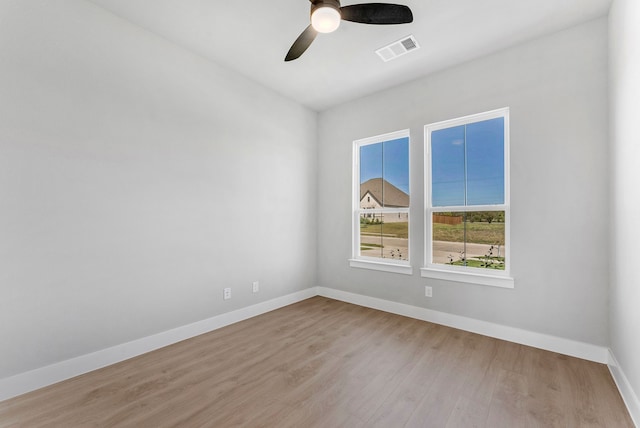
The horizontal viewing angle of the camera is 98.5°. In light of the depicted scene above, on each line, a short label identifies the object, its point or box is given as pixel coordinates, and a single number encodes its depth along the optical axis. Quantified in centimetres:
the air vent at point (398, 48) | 268
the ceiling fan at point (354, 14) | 182
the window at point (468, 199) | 292
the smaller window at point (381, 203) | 368
